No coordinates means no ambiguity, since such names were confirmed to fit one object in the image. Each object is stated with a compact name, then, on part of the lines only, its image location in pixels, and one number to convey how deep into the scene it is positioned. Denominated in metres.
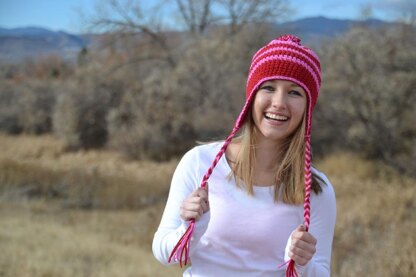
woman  2.33
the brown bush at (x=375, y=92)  12.69
